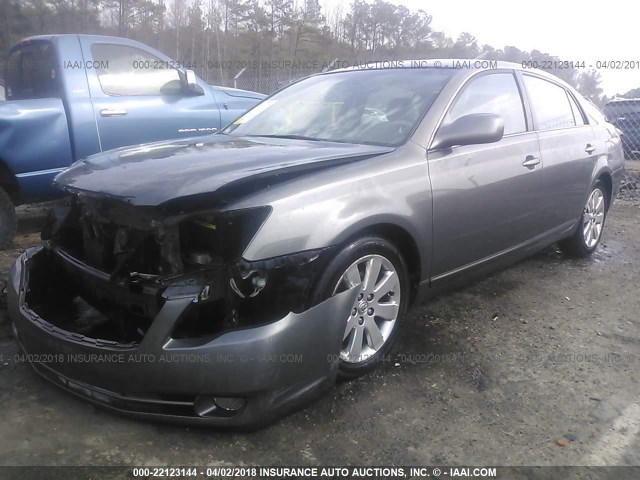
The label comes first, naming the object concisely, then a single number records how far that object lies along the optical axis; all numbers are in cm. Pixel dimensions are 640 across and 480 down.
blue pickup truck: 420
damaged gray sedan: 206
